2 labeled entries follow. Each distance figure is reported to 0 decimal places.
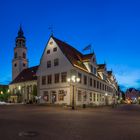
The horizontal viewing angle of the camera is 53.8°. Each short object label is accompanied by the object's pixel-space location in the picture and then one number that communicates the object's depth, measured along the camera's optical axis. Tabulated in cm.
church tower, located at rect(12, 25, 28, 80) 5404
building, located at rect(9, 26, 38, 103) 4448
